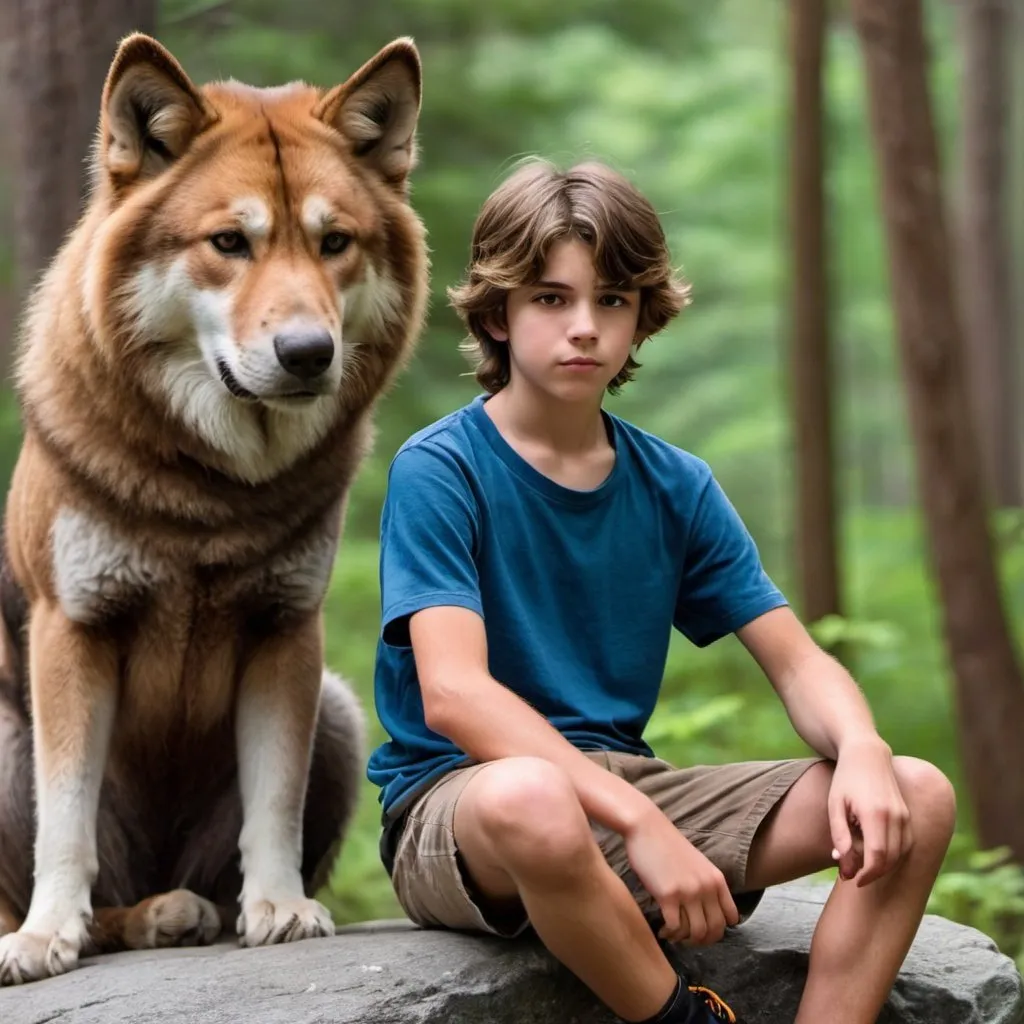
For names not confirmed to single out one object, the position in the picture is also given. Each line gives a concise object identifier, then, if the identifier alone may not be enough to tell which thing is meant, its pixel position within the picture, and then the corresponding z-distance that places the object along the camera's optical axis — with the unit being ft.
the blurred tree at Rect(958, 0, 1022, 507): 39.27
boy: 8.53
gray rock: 8.85
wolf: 10.21
